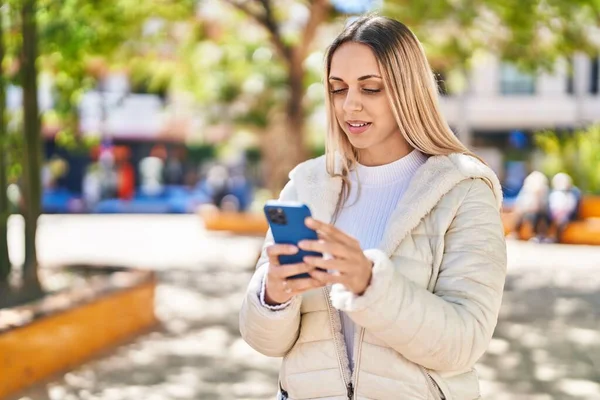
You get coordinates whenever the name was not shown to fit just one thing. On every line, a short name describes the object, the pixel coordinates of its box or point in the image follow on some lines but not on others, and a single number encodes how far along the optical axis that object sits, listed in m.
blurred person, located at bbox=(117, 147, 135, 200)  29.70
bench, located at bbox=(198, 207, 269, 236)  19.84
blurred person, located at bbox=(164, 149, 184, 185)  34.59
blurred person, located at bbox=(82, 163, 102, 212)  28.36
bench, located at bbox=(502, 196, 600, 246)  16.78
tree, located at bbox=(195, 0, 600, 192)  11.34
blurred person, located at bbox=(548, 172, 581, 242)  16.83
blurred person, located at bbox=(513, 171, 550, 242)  16.66
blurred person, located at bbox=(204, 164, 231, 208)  22.19
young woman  1.85
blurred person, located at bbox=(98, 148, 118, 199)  29.19
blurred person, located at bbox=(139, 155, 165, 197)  31.19
